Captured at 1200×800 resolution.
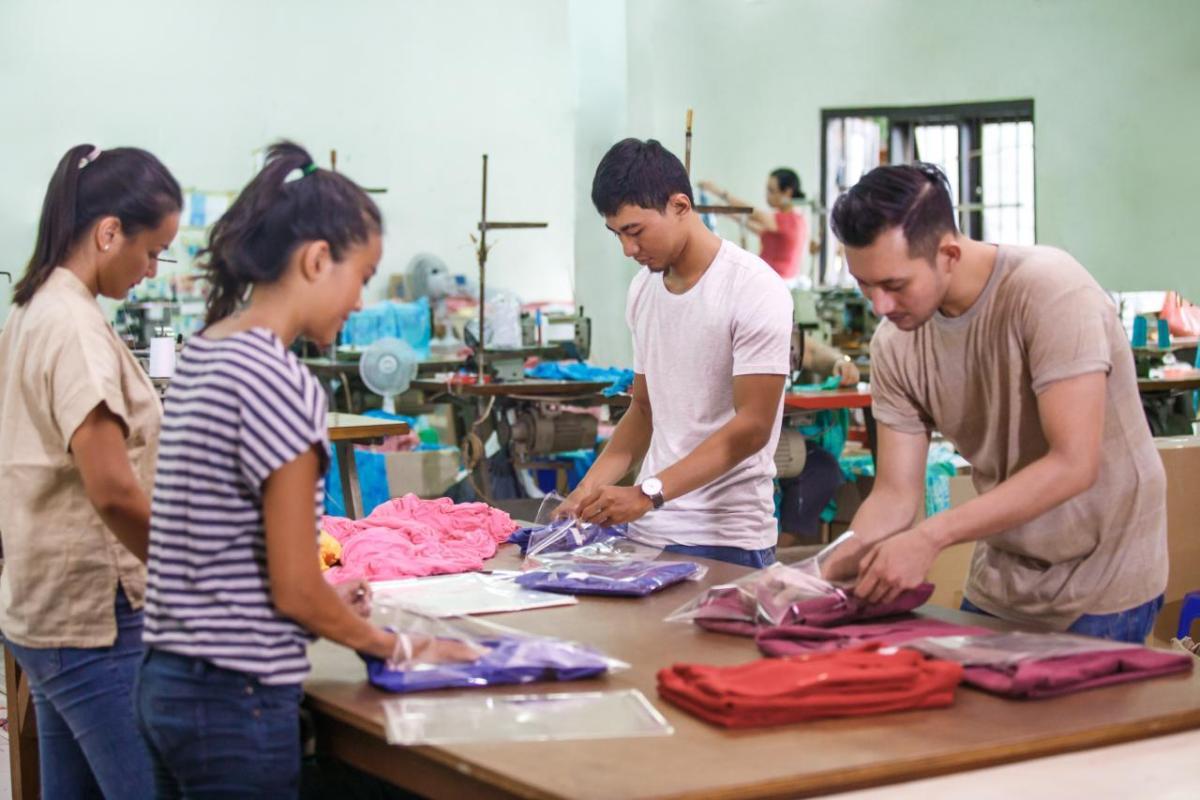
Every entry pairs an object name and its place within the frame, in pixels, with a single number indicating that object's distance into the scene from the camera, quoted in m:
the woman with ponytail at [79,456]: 1.92
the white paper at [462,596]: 2.12
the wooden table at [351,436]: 4.45
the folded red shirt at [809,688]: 1.56
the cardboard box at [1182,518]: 3.91
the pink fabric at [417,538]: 2.44
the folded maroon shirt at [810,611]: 1.96
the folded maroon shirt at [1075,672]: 1.67
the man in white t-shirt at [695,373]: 2.56
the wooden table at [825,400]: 5.27
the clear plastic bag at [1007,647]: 1.74
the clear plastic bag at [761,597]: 1.99
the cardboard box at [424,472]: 6.38
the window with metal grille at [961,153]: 10.65
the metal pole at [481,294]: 5.94
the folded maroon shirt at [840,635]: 1.81
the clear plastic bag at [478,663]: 1.69
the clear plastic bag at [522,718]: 1.53
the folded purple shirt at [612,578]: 2.25
